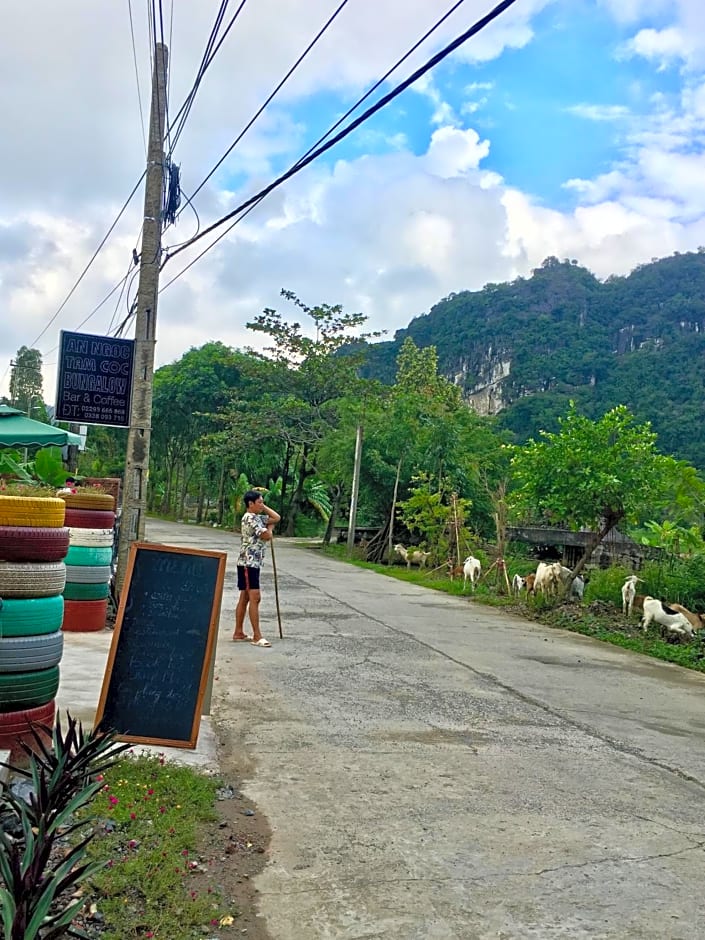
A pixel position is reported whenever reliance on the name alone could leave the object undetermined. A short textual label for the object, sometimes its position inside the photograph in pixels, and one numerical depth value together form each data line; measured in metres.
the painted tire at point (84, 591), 8.91
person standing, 9.16
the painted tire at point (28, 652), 4.37
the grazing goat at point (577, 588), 14.27
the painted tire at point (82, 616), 8.98
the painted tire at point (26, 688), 4.33
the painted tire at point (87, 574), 8.77
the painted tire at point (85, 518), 8.86
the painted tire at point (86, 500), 8.88
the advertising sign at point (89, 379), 8.95
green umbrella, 12.55
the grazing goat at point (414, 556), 22.11
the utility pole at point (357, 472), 25.83
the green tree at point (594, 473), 13.52
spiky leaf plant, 2.13
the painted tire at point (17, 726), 4.28
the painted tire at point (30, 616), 4.43
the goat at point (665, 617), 11.06
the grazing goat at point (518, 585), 15.51
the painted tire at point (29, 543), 4.48
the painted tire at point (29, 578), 4.48
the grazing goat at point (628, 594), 12.53
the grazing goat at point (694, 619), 11.22
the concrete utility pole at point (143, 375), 8.31
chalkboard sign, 4.93
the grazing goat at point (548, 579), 14.19
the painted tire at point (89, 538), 8.85
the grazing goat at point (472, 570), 17.02
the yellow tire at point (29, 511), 4.48
